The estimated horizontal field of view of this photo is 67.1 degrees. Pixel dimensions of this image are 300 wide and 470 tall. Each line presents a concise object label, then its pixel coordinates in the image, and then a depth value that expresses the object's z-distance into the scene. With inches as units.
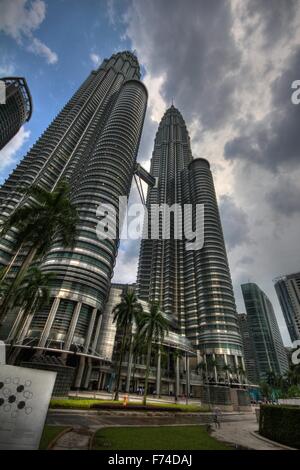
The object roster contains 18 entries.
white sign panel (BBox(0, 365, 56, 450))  286.5
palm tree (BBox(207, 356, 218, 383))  3640.3
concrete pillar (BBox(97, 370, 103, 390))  2598.4
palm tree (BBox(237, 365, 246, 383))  3688.5
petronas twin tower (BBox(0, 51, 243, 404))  2349.9
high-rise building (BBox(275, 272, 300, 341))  7347.4
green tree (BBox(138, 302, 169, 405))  1516.4
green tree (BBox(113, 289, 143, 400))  1533.1
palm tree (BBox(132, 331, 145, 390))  1733.5
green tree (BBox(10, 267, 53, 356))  1537.9
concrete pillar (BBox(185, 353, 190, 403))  3394.4
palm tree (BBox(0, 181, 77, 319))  876.0
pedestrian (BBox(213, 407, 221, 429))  795.0
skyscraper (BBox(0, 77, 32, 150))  4330.7
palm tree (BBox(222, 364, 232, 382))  3634.4
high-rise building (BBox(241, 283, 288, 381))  7573.8
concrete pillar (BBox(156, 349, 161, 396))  3056.3
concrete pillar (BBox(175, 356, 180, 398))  3159.5
